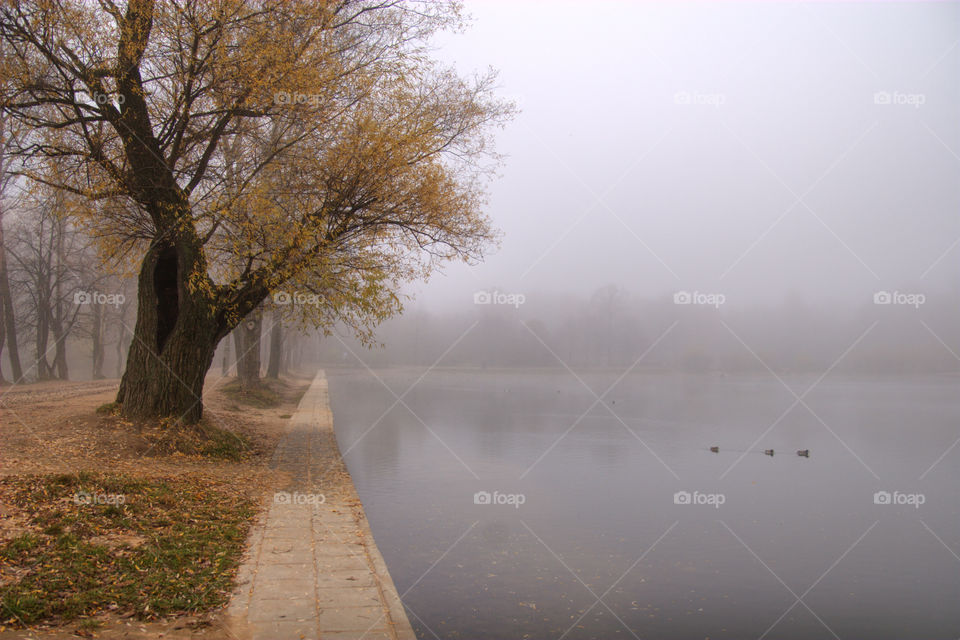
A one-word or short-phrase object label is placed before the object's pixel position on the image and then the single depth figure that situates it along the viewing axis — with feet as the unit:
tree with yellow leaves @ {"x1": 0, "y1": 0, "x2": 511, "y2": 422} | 36.86
